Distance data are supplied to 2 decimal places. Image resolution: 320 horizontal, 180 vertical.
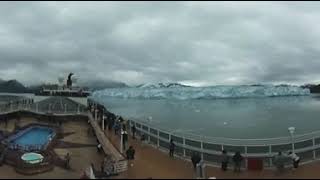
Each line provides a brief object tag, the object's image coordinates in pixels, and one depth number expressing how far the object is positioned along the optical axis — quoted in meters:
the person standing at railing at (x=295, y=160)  12.93
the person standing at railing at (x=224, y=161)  12.99
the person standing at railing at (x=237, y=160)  12.72
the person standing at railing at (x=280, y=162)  12.54
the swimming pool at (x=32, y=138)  18.86
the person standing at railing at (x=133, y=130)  19.48
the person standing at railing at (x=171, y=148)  15.14
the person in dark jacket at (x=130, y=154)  14.66
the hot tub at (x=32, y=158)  15.90
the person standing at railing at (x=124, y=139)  16.77
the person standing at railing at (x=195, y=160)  12.78
